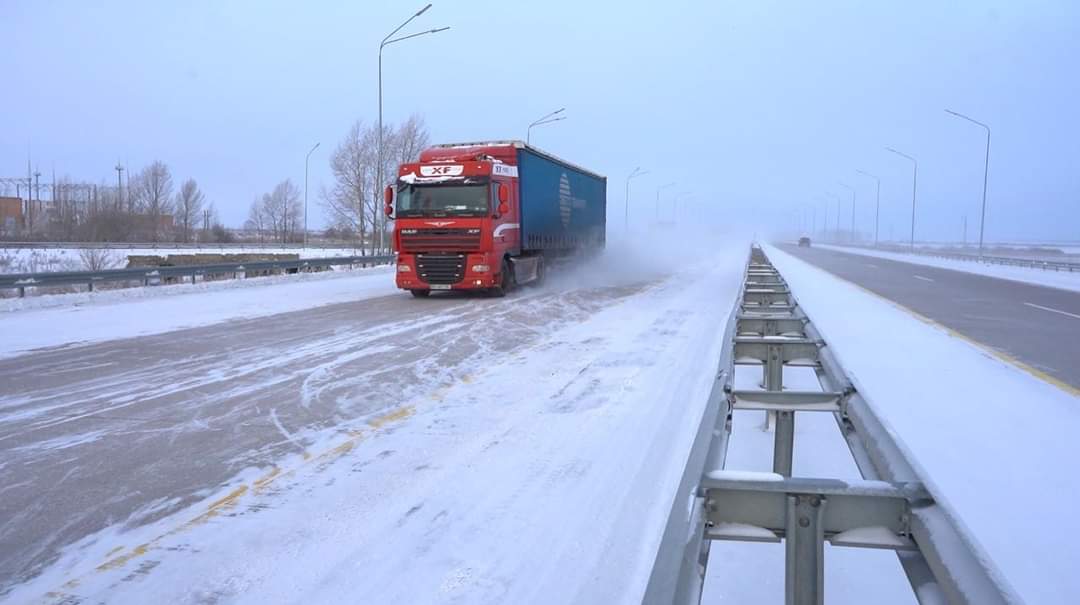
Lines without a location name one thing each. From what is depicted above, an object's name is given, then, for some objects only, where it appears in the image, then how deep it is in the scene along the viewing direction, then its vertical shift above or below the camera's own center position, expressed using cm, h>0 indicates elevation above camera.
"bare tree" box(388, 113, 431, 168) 5012 +648
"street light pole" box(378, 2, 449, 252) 2673 +760
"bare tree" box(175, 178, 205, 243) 8525 +373
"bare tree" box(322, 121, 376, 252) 4741 +419
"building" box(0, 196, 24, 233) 6906 +245
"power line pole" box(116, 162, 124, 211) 6675 +406
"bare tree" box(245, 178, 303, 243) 9527 +339
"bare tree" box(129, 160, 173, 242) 7681 +470
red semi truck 1938 +64
